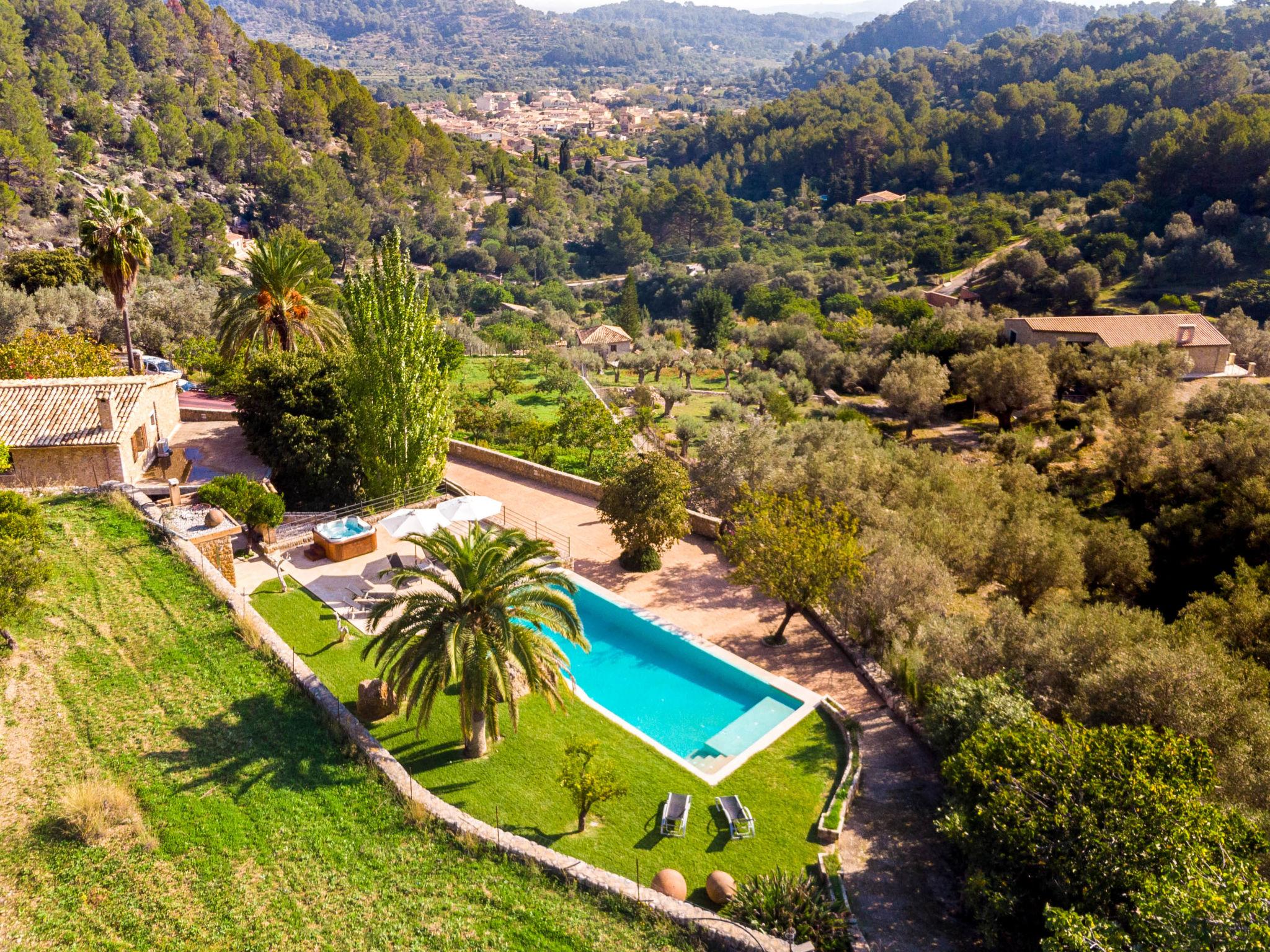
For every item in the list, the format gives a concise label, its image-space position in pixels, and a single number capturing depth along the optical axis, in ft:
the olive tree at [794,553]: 55.62
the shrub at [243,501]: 64.18
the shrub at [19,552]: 46.26
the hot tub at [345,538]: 64.34
